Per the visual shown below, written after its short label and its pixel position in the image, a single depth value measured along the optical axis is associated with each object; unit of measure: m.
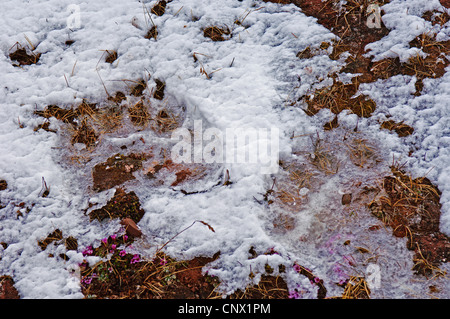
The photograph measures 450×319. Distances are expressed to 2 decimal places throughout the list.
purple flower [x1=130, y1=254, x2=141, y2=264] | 2.93
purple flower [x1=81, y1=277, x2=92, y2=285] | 2.84
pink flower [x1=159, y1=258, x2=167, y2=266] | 2.91
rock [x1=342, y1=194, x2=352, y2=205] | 3.08
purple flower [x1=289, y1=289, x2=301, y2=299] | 2.73
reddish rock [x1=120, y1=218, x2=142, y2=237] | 3.03
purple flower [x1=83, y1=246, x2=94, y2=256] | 2.98
